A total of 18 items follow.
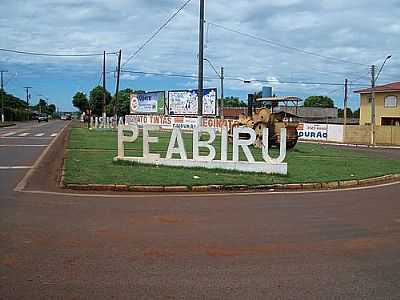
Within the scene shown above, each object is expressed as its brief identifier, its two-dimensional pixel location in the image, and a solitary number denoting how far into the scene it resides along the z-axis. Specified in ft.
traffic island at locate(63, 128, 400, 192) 42.80
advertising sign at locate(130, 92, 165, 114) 232.53
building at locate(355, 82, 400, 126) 198.49
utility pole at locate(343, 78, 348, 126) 195.31
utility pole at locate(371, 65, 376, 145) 159.22
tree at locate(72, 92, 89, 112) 460.96
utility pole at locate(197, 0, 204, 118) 86.99
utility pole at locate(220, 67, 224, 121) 187.93
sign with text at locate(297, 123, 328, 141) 172.14
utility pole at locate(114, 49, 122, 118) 188.61
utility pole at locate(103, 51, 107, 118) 203.12
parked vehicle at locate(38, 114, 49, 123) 364.99
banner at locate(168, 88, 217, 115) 192.75
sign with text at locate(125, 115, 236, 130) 183.33
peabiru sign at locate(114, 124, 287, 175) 53.26
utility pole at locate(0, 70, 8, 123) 295.11
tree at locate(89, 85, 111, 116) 376.07
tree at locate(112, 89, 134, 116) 369.59
